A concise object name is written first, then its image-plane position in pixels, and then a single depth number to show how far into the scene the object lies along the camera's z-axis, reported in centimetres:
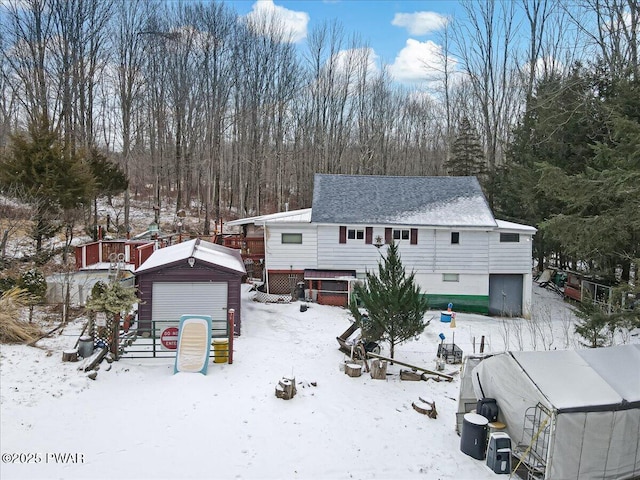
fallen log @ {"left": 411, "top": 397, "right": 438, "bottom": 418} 973
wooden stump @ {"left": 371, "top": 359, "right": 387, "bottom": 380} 1166
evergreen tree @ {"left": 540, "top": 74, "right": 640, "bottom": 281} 1099
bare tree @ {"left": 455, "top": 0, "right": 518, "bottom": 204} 3506
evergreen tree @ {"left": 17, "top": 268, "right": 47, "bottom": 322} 1370
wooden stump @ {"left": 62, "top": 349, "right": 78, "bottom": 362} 1080
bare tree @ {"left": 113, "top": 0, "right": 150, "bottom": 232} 3000
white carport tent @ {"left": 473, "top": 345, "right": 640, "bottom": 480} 693
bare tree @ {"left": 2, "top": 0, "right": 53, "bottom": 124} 2631
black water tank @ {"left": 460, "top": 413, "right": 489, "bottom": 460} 802
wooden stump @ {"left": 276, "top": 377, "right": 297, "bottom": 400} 995
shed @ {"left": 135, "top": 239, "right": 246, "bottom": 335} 1391
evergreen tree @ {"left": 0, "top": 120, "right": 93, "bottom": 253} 1711
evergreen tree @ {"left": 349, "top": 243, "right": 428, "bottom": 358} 1216
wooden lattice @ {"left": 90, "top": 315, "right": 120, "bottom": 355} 1152
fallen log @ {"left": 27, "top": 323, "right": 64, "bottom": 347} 1158
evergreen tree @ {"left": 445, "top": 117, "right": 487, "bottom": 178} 3699
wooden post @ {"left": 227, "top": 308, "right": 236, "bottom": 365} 1173
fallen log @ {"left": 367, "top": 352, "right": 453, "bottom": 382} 1183
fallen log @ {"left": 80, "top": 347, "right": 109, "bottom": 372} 1049
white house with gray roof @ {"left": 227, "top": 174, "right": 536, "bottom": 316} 2084
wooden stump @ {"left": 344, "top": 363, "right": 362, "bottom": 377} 1161
